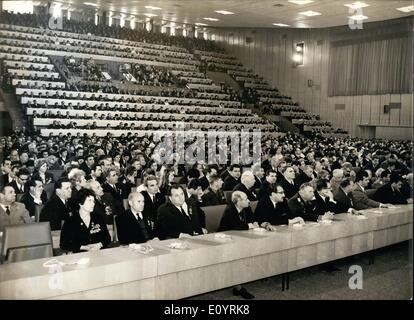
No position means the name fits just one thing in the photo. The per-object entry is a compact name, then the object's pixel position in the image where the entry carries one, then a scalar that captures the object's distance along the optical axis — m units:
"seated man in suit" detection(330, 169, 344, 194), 8.23
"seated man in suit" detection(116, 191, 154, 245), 5.55
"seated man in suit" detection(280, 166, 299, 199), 8.73
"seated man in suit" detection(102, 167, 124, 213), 7.72
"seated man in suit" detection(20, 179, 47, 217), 6.62
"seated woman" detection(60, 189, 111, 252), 5.19
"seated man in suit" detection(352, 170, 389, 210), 8.11
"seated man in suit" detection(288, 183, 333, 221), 6.86
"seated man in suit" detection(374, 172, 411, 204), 8.69
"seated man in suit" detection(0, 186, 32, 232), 5.87
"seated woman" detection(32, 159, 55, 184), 8.12
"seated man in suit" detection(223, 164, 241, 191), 9.03
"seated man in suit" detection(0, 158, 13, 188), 7.91
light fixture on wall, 27.17
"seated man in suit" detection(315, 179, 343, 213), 7.34
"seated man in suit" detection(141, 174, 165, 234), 6.49
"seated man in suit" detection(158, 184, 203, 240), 5.87
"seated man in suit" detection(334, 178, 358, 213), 7.77
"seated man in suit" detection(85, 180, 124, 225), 6.19
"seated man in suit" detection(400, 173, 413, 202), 8.73
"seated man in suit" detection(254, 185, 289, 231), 6.55
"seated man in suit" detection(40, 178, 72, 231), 6.08
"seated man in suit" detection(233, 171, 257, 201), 7.70
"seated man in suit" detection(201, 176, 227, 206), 7.52
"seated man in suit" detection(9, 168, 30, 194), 7.45
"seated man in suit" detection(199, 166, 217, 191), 8.85
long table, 3.91
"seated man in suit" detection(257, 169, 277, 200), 7.90
